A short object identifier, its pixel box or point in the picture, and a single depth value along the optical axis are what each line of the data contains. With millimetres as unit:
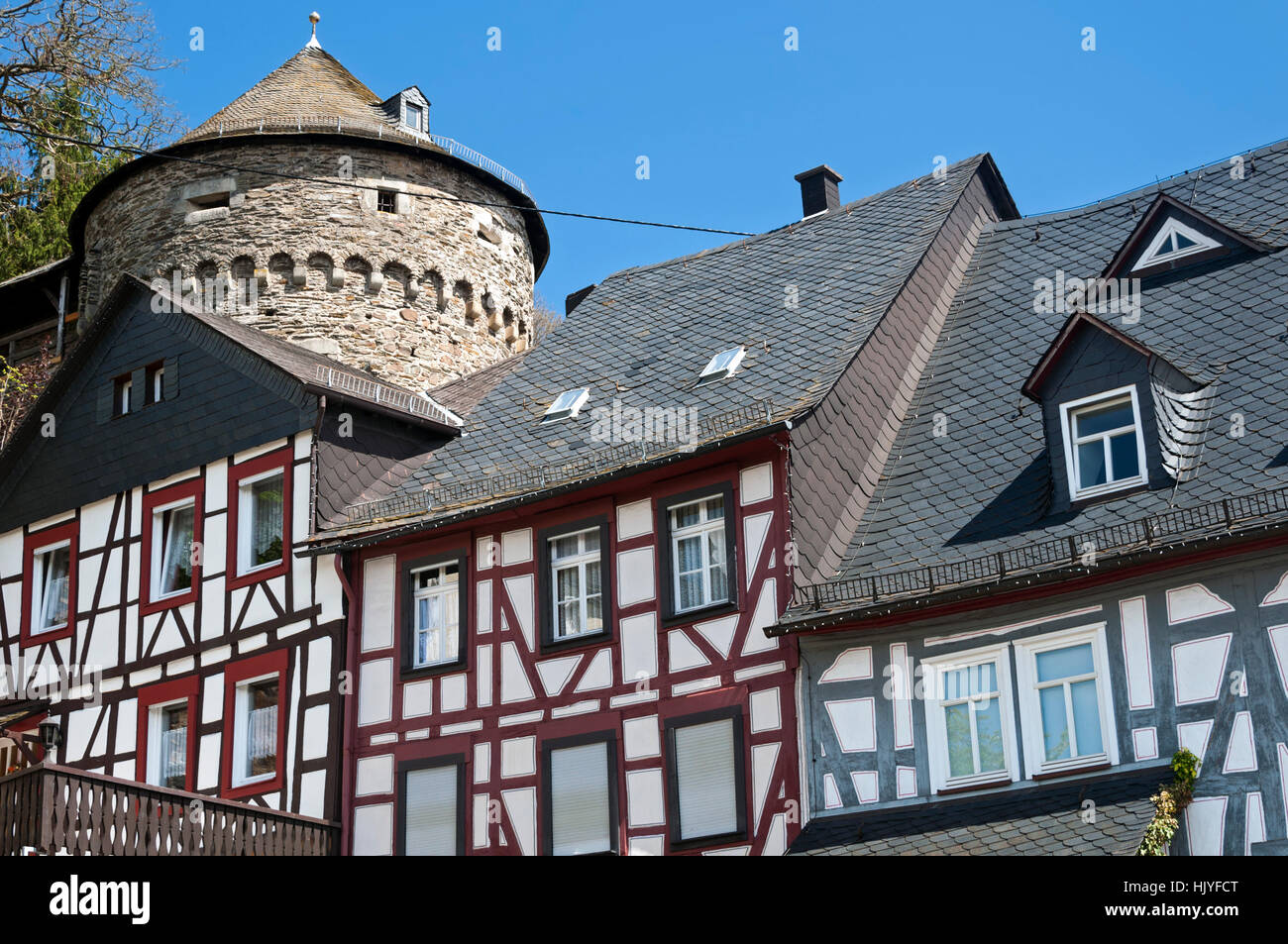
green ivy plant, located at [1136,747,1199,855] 13383
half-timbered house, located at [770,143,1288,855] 14047
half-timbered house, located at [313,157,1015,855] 16719
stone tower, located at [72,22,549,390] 31672
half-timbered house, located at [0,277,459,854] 19531
